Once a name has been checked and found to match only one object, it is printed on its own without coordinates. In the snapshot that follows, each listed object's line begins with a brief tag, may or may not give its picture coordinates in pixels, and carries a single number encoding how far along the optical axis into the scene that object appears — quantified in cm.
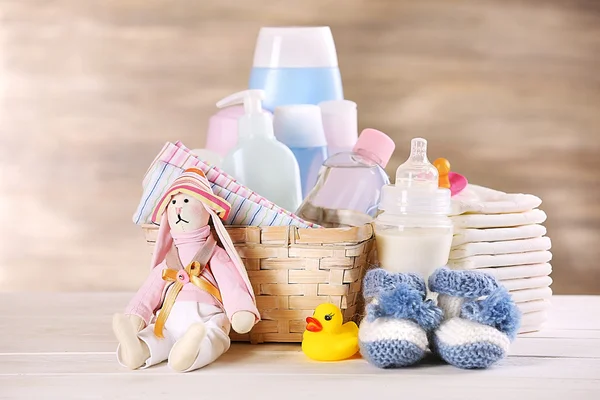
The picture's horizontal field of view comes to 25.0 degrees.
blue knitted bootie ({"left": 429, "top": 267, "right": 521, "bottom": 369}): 115
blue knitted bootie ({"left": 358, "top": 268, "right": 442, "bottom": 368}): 114
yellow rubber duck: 118
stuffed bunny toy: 117
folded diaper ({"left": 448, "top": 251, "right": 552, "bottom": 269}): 125
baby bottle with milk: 120
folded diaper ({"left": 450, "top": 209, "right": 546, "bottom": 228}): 125
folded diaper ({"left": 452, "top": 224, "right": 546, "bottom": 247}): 125
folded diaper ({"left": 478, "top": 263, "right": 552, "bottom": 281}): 126
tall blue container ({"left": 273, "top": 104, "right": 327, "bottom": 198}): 135
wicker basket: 122
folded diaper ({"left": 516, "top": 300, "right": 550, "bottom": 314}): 128
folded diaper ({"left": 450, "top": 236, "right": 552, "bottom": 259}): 125
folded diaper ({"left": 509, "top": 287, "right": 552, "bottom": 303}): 128
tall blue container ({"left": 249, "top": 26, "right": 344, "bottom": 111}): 143
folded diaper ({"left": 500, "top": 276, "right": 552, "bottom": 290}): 128
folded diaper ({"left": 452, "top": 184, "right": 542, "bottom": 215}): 125
